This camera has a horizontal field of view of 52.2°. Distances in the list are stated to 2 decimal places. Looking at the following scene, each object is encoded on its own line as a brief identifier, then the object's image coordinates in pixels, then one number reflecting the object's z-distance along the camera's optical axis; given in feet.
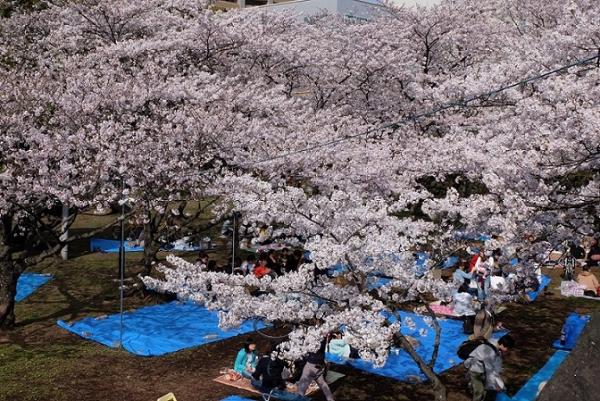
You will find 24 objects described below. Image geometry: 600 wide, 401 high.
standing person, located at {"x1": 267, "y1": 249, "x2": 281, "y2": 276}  53.60
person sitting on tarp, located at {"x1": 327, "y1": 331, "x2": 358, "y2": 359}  38.81
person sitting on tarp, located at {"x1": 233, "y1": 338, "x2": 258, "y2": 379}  34.40
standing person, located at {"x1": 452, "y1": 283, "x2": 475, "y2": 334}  44.01
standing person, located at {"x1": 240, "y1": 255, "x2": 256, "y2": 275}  52.26
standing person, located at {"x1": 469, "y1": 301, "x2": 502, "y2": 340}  38.38
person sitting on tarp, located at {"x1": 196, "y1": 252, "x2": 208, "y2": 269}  52.21
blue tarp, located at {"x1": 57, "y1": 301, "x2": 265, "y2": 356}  40.81
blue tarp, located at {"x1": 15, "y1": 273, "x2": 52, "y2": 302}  53.40
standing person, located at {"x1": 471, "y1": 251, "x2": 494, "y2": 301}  47.70
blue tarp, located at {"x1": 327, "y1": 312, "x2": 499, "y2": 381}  37.22
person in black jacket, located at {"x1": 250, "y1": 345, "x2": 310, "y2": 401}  32.09
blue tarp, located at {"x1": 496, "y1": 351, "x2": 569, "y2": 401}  33.23
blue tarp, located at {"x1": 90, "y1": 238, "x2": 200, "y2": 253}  72.74
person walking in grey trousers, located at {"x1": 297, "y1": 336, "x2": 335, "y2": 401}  31.32
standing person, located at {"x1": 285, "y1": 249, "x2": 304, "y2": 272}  54.44
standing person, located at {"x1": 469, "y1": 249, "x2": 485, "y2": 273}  53.24
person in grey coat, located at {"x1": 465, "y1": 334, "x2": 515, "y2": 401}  30.71
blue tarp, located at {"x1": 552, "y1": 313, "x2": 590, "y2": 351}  40.96
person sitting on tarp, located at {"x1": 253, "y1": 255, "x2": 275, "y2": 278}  48.88
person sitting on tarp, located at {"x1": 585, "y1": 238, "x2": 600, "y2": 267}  59.00
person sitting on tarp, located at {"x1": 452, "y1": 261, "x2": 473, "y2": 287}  50.08
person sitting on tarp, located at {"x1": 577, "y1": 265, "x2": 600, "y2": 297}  54.54
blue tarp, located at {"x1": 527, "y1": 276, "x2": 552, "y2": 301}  54.65
